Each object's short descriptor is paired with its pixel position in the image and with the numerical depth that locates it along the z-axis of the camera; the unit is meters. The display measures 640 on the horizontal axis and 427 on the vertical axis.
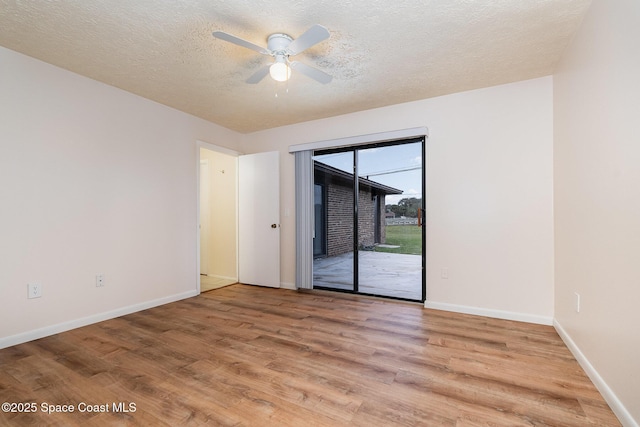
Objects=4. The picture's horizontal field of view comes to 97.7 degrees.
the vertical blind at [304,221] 4.18
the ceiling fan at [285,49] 1.87
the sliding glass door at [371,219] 3.64
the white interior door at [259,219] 4.37
